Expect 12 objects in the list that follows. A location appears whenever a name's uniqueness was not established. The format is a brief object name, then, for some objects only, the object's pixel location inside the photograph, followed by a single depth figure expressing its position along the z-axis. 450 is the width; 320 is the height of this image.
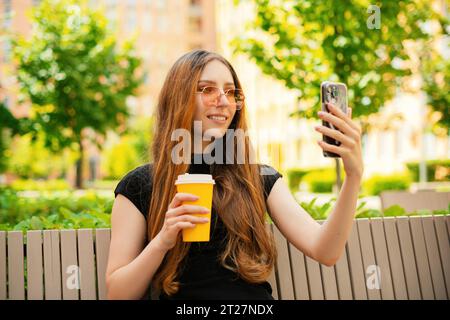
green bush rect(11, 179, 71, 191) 18.48
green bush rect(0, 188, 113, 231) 2.86
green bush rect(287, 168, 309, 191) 30.33
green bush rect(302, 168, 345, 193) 26.66
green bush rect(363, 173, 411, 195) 21.78
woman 2.15
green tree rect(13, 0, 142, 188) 15.05
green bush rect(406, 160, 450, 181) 23.03
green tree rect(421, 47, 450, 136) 12.96
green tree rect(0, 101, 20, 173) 11.45
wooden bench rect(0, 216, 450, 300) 2.54
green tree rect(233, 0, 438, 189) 7.33
